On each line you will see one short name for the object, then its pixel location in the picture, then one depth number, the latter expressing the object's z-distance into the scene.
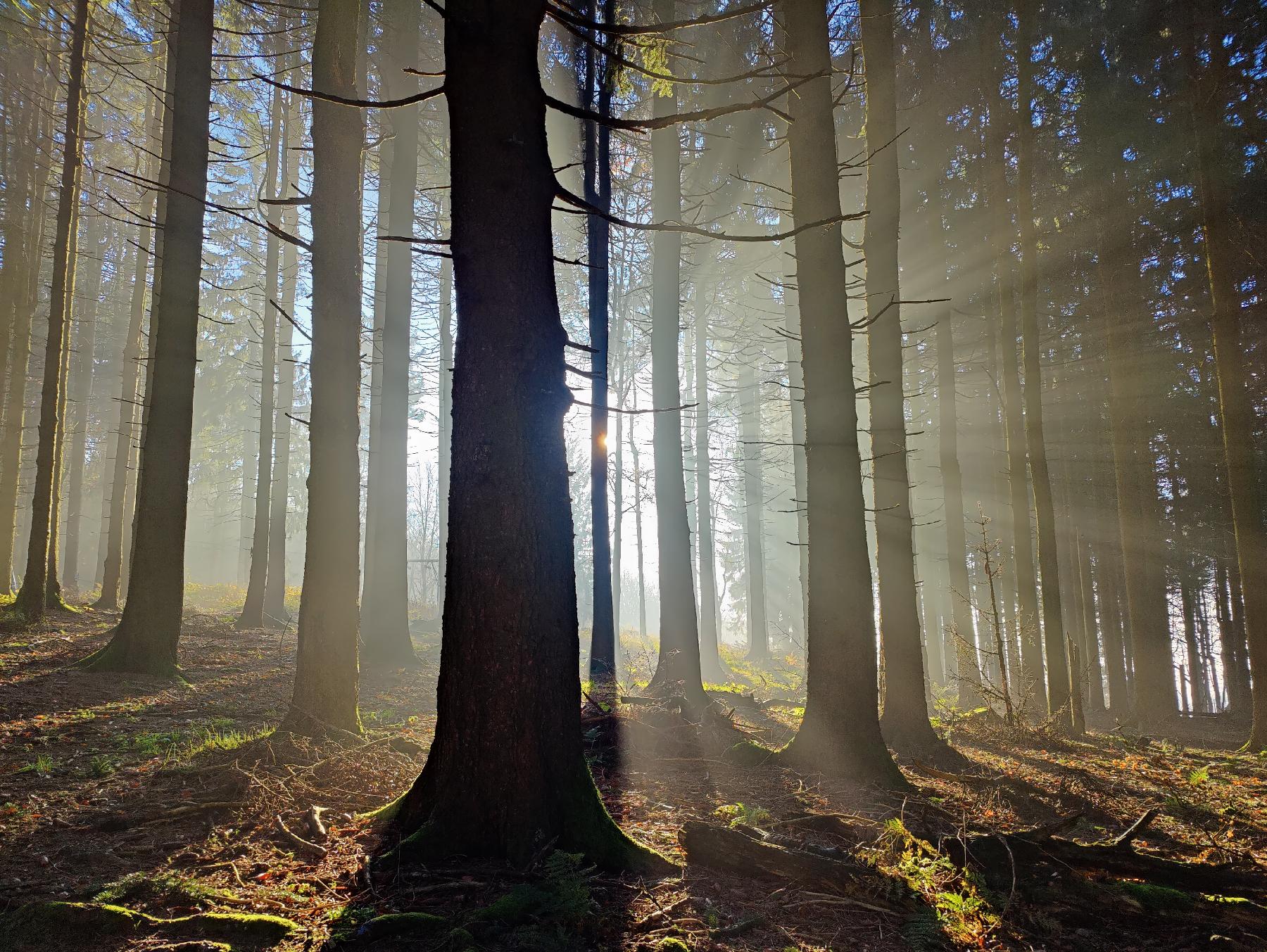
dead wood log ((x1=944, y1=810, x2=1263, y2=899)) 3.53
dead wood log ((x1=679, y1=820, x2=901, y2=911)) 3.41
